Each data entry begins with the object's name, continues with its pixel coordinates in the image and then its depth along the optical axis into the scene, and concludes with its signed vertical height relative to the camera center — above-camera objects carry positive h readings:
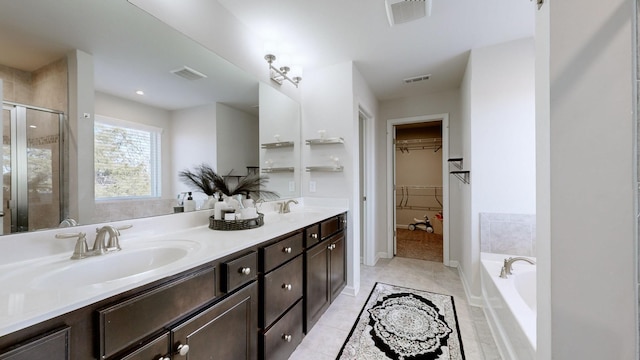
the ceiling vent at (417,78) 2.88 +1.25
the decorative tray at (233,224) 1.48 -0.29
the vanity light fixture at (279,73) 2.10 +1.05
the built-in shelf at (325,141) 2.45 +0.41
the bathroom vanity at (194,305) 0.58 -0.43
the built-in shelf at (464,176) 2.58 +0.02
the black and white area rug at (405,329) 1.61 -1.20
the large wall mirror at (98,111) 0.90 +0.35
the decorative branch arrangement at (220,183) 1.58 -0.02
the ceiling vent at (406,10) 1.61 +1.21
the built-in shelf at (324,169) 2.48 +0.11
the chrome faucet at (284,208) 2.26 -0.28
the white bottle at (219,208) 1.56 -0.19
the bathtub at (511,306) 1.22 -0.82
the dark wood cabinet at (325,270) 1.75 -0.77
